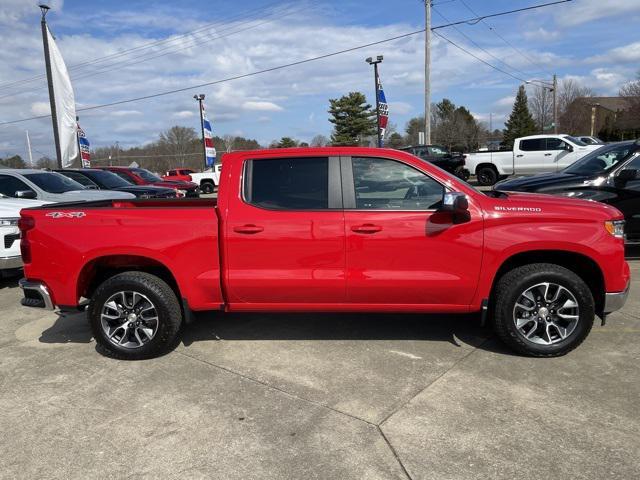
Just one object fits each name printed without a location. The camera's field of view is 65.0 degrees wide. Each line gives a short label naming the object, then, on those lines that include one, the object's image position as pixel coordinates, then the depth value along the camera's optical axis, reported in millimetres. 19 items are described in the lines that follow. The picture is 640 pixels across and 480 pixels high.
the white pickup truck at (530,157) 18984
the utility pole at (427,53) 23938
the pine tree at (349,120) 56531
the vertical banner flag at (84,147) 20922
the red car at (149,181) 16516
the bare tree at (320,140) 50403
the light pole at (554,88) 48781
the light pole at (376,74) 20544
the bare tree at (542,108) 66375
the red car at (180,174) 28609
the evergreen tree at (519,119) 67025
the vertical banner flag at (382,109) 20891
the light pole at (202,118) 28156
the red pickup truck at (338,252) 4090
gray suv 9477
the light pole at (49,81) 15469
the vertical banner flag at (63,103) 15734
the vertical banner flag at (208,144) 28219
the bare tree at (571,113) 63344
